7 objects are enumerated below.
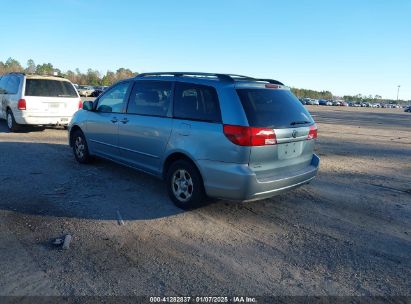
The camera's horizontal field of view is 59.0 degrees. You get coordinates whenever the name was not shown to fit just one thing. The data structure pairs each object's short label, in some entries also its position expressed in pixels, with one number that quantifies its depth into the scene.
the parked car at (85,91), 46.88
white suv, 10.91
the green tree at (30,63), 134.35
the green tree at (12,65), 110.16
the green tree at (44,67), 116.44
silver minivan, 4.44
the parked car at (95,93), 48.04
